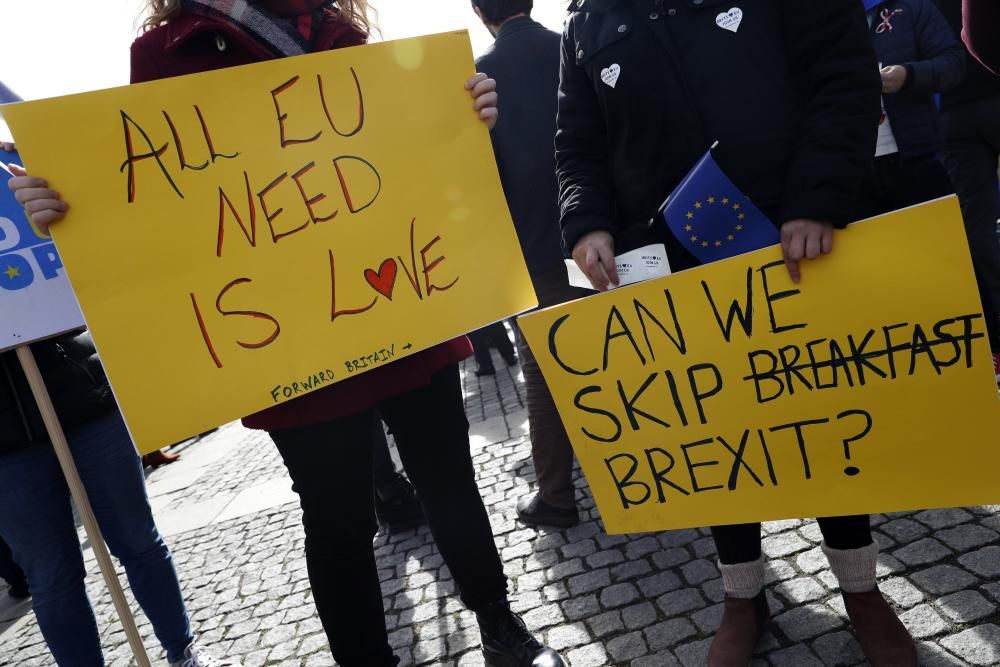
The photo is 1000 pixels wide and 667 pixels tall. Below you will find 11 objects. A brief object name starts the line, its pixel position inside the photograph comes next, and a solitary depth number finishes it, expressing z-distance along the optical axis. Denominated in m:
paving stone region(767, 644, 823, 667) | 1.86
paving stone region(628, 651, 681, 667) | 2.03
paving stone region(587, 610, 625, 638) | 2.26
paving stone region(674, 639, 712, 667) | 2.00
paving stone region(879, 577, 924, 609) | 2.00
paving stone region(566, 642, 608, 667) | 2.12
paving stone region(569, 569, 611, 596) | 2.54
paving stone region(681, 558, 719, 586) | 2.42
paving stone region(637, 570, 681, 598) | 2.41
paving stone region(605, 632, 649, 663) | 2.11
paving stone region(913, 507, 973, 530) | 2.33
